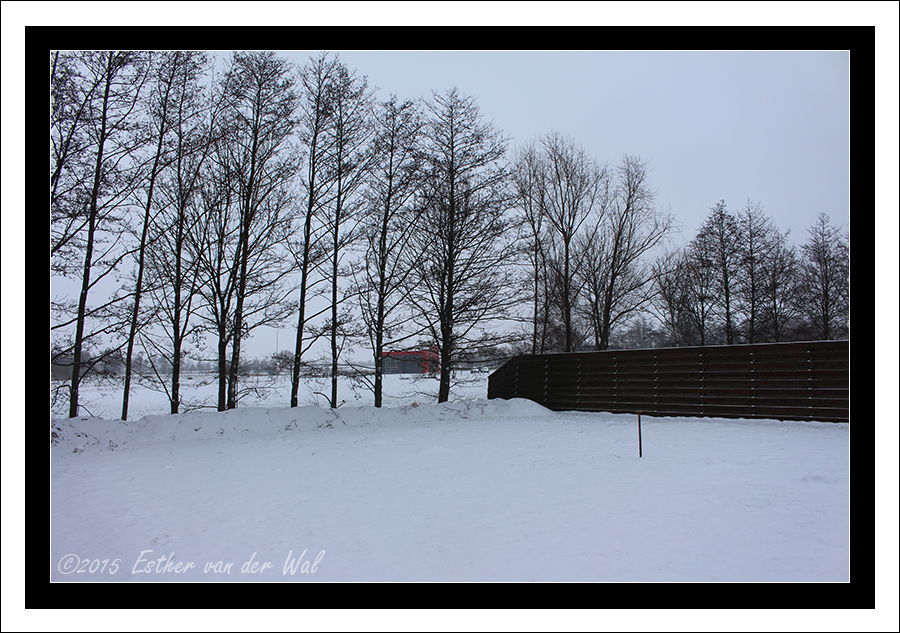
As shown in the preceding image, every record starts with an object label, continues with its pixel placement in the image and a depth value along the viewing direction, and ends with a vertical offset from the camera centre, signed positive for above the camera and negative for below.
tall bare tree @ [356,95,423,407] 12.71 +2.65
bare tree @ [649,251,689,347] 19.44 +0.71
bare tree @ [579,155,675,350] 17.14 +2.00
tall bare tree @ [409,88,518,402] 13.36 +2.24
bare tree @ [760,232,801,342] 18.12 +0.61
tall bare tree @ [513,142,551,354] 16.08 +3.03
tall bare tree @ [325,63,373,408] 12.23 +4.19
